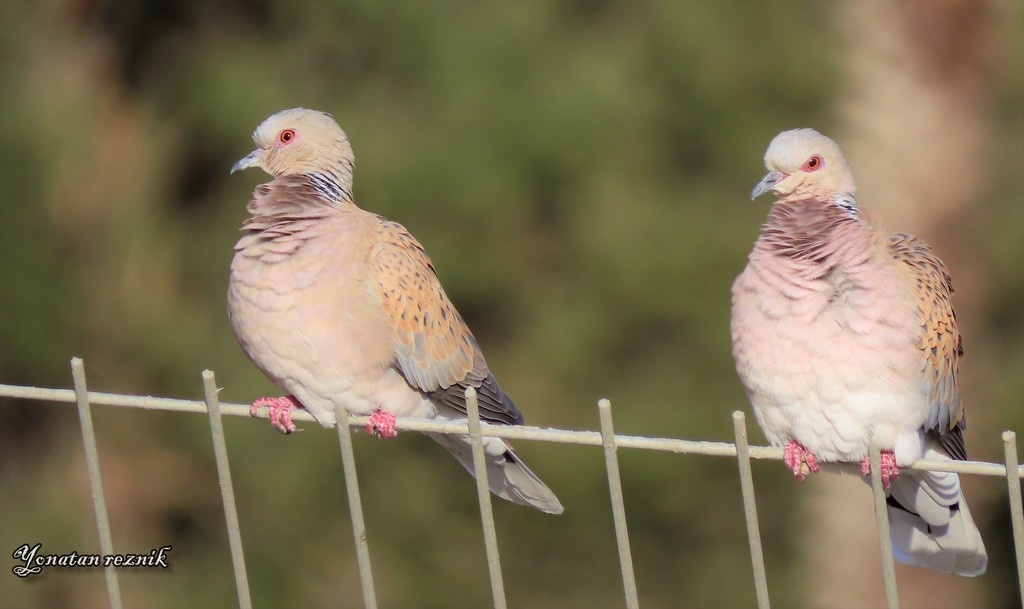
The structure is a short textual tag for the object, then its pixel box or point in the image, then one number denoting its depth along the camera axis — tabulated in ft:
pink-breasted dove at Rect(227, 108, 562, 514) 21.42
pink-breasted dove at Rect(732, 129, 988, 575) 19.47
